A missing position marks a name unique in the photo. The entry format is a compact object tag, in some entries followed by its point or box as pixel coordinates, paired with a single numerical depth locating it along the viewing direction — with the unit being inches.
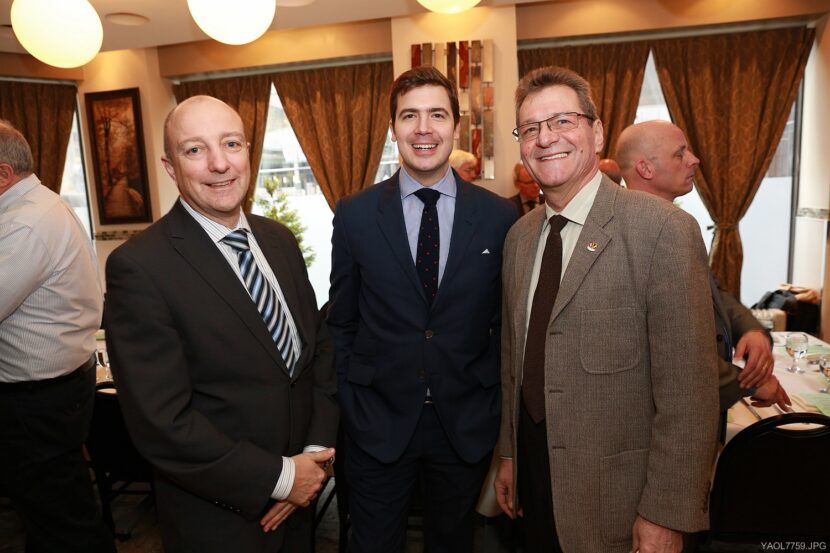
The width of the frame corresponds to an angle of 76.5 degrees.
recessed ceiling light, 180.5
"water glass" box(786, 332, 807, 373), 99.7
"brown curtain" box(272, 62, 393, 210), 229.6
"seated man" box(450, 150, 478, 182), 161.0
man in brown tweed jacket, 49.2
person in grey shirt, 84.7
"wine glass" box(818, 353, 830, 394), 89.8
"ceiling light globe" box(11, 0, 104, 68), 123.5
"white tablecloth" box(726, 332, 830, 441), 79.6
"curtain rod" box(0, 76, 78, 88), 237.9
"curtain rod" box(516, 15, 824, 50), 195.5
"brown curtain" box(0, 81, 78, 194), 237.8
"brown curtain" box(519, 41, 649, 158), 207.2
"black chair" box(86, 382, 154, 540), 96.8
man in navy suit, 67.9
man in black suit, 49.4
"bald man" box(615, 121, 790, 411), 72.6
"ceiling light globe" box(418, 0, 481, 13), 128.3
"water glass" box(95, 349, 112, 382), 118.0
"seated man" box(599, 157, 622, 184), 138.6
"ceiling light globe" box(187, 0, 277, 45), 116.9
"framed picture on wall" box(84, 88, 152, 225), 237.5
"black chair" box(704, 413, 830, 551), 66.4
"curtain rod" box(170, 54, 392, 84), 227.8
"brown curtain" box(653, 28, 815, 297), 198.1
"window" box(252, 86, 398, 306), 249.4
